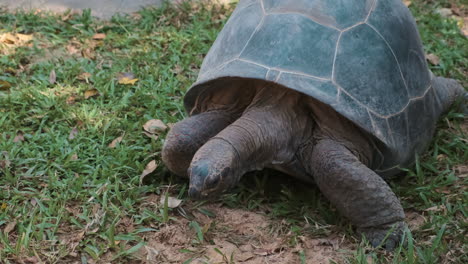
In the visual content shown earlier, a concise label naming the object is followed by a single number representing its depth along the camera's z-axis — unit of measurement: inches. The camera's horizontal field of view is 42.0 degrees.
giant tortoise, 132.6
